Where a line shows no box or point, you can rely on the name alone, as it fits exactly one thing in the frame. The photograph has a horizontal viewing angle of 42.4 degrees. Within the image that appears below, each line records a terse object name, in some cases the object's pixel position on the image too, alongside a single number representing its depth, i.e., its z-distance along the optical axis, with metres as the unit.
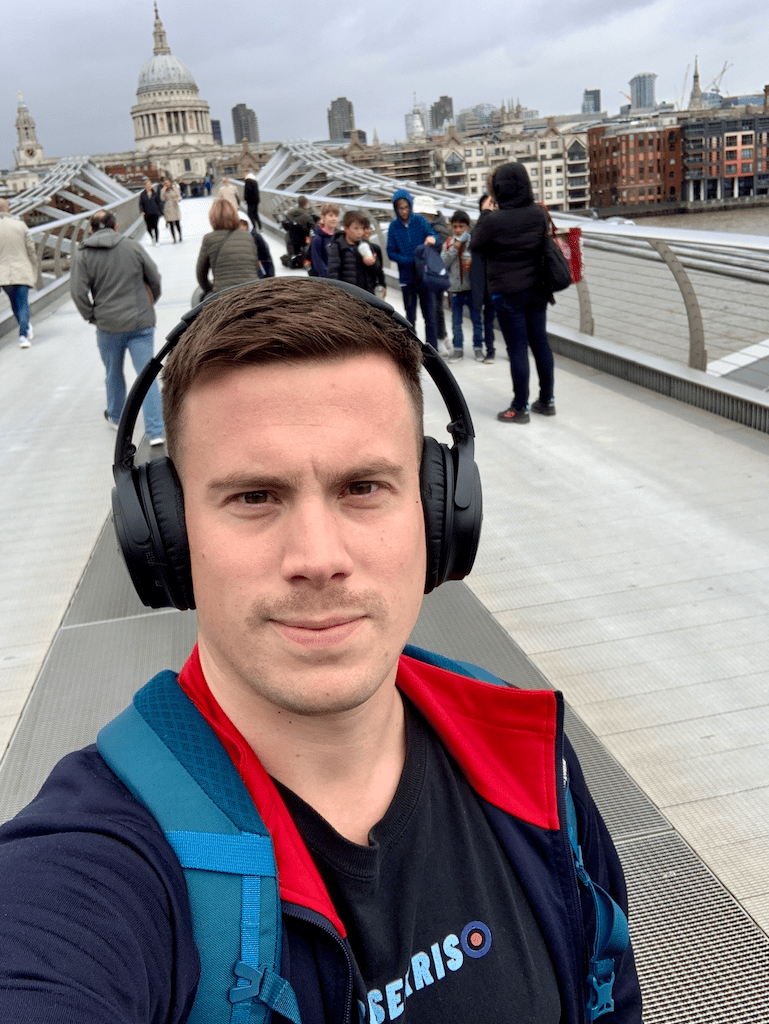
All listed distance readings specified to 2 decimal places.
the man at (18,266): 10.85
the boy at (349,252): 8.54
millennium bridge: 2.34
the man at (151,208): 23.23
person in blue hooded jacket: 8.71
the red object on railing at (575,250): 7.41
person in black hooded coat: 6.38
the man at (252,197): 21.41
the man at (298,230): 15.05
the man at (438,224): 9.18
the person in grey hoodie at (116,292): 6.60
